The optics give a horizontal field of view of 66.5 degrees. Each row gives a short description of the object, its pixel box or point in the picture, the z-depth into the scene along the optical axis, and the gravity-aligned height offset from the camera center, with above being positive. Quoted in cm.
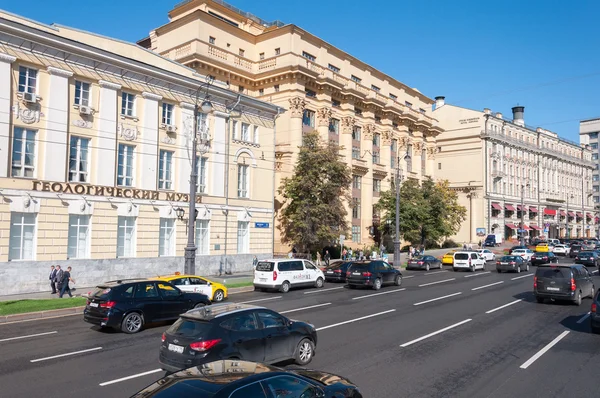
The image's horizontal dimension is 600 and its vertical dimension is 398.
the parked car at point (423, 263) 3912 -297
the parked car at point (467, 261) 3725 -264
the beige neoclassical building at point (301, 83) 4638 +1551
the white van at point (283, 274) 2397 -259
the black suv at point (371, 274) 2470 -257
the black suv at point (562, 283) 1844 -216
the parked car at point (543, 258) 4197 -260
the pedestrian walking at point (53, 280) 2203 -277
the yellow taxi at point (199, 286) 1911 -263
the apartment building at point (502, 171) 7631 +1062
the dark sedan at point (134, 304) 1377 -252
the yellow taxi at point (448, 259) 4206 -281
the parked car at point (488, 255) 4887 -275
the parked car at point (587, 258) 4059 -243
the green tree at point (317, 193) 3916 +293
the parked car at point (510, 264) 3597 -271
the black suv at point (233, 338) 863 -225
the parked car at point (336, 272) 2912 -289
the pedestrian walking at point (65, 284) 2125 -286
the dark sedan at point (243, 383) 473 -172
